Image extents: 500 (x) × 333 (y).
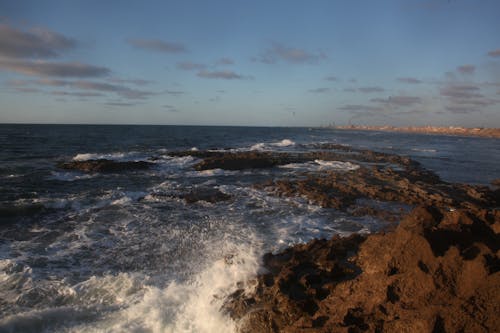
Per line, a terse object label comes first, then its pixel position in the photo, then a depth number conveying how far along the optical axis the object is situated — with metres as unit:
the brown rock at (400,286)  3.80
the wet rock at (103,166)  20.37
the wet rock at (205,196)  13.40
